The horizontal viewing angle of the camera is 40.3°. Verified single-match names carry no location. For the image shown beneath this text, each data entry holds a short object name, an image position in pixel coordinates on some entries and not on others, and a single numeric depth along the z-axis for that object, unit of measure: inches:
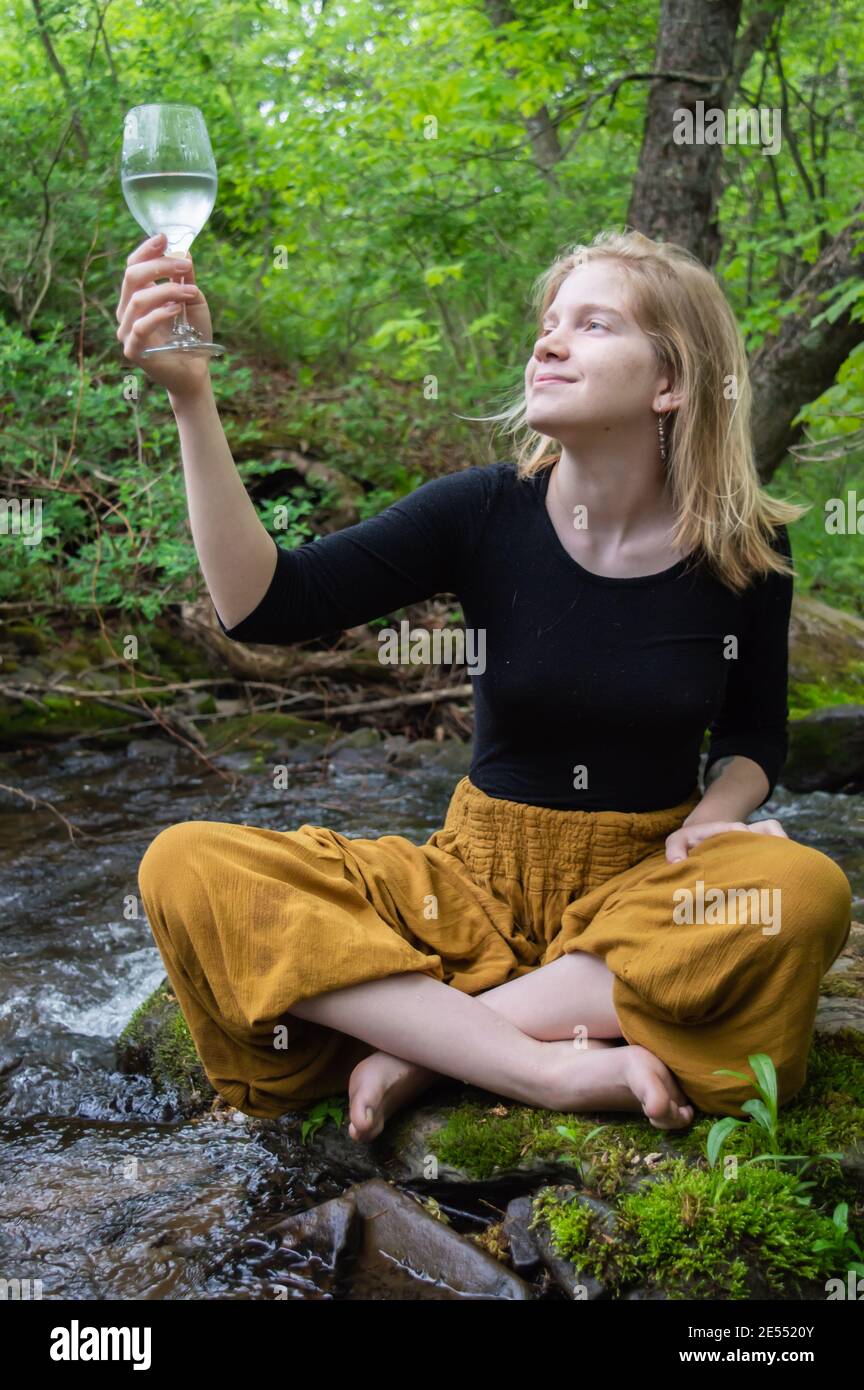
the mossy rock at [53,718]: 224.1
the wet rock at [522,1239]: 75.5
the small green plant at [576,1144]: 79.1
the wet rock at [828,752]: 203.9
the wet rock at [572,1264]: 71.7
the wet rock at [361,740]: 237.6
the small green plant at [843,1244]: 71.2
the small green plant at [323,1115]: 90.7
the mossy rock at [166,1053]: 104.0
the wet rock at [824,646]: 234.5
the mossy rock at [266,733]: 232.8
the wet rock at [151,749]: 226.8
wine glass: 70.4
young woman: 80.7
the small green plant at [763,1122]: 75.6
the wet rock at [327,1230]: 76.7
